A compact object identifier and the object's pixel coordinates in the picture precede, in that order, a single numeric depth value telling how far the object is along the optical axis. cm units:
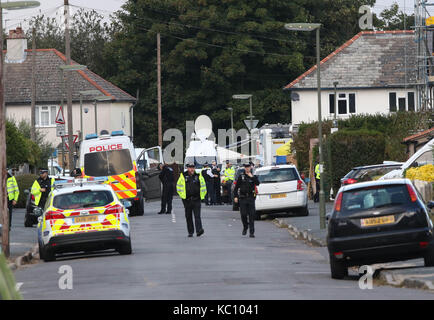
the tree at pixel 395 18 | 8850
